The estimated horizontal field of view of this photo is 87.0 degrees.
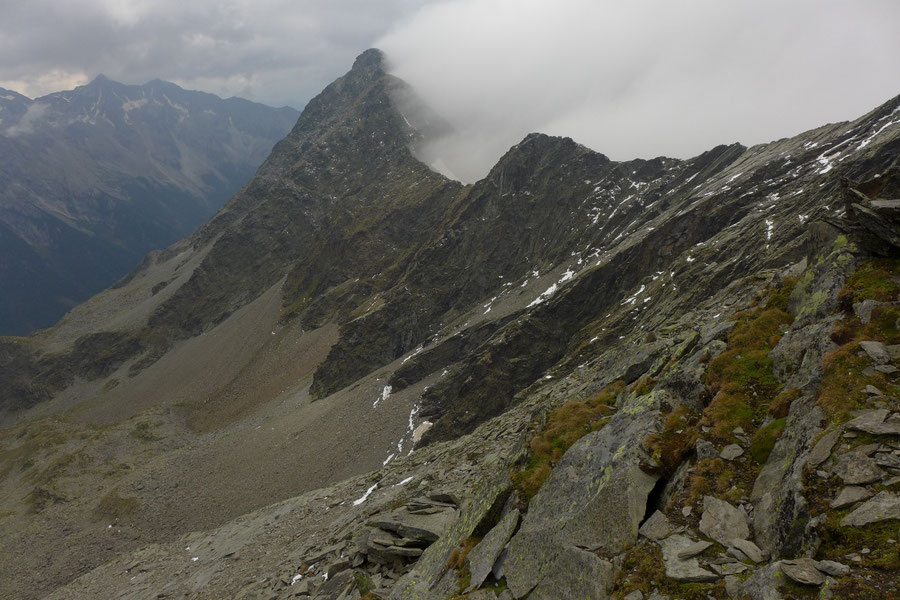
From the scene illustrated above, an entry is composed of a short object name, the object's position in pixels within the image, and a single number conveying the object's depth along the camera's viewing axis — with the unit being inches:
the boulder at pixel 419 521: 947.3
